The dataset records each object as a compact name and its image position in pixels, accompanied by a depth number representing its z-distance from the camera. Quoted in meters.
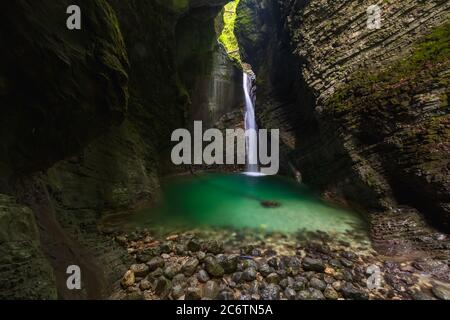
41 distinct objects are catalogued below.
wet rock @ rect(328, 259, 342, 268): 5.92
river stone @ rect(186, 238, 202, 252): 6.44
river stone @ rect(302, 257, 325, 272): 5.69
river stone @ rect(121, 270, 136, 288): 5.01
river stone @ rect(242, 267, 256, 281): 5.26
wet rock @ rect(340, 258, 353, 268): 5.96
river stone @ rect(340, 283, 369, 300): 4.80
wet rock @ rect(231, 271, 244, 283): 5.23
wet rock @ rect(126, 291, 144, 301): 4.51
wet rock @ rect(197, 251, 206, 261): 5.85
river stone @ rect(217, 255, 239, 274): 5.52
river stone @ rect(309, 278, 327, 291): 5.09
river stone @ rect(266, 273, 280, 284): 5.27
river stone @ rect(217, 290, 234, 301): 4.68
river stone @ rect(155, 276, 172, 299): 4.82
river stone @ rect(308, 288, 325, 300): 4.80
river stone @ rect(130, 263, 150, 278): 5.35
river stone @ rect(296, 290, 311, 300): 4.79
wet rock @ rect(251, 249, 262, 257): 6.41
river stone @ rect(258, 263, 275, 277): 5.48
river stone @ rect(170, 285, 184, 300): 4.72
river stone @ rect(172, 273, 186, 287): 5.09
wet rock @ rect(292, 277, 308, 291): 5.08
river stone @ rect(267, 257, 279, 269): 5.80
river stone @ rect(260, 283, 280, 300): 4.78
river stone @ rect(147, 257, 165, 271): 5.58
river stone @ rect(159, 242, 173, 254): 6.33
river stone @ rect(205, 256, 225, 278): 5.37
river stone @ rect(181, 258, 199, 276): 5.41
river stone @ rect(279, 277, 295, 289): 5.13
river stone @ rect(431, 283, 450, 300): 4.90
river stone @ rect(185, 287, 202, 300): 4.66
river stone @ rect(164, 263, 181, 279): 5.29
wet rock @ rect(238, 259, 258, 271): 5.66
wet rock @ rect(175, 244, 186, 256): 6.27
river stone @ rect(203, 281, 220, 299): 4.78
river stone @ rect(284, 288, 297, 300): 4.81
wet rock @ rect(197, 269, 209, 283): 5.21
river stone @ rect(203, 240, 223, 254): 6.33
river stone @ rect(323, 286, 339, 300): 4.83
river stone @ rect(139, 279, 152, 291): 4.95
